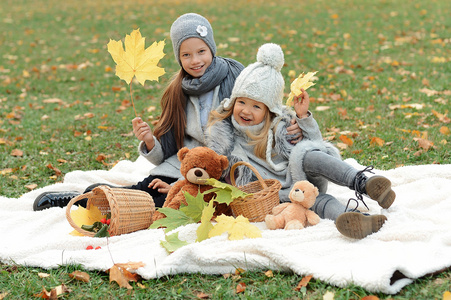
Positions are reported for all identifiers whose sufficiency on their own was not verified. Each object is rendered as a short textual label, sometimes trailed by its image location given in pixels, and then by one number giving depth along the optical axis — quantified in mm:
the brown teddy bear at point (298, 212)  2883
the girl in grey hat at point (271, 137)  3075
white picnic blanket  2281
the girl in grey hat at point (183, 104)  3441
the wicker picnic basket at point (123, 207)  2912
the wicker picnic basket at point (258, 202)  2967
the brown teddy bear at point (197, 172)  3016
